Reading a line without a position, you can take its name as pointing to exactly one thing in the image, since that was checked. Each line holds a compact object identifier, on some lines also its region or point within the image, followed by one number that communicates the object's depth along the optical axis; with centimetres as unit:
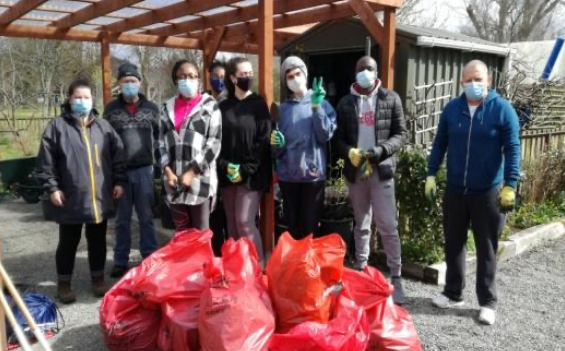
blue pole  546
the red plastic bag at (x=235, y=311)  230
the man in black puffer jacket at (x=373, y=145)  346
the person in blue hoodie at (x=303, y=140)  344
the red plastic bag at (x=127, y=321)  277
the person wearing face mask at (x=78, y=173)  338
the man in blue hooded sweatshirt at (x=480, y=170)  308
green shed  618
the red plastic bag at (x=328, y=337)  234
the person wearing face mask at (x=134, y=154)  393
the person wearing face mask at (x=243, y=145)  350
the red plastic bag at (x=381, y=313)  262
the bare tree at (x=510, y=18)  2395
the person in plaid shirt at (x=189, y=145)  337
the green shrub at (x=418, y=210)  420
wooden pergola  404
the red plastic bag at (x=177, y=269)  269
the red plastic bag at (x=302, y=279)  244
